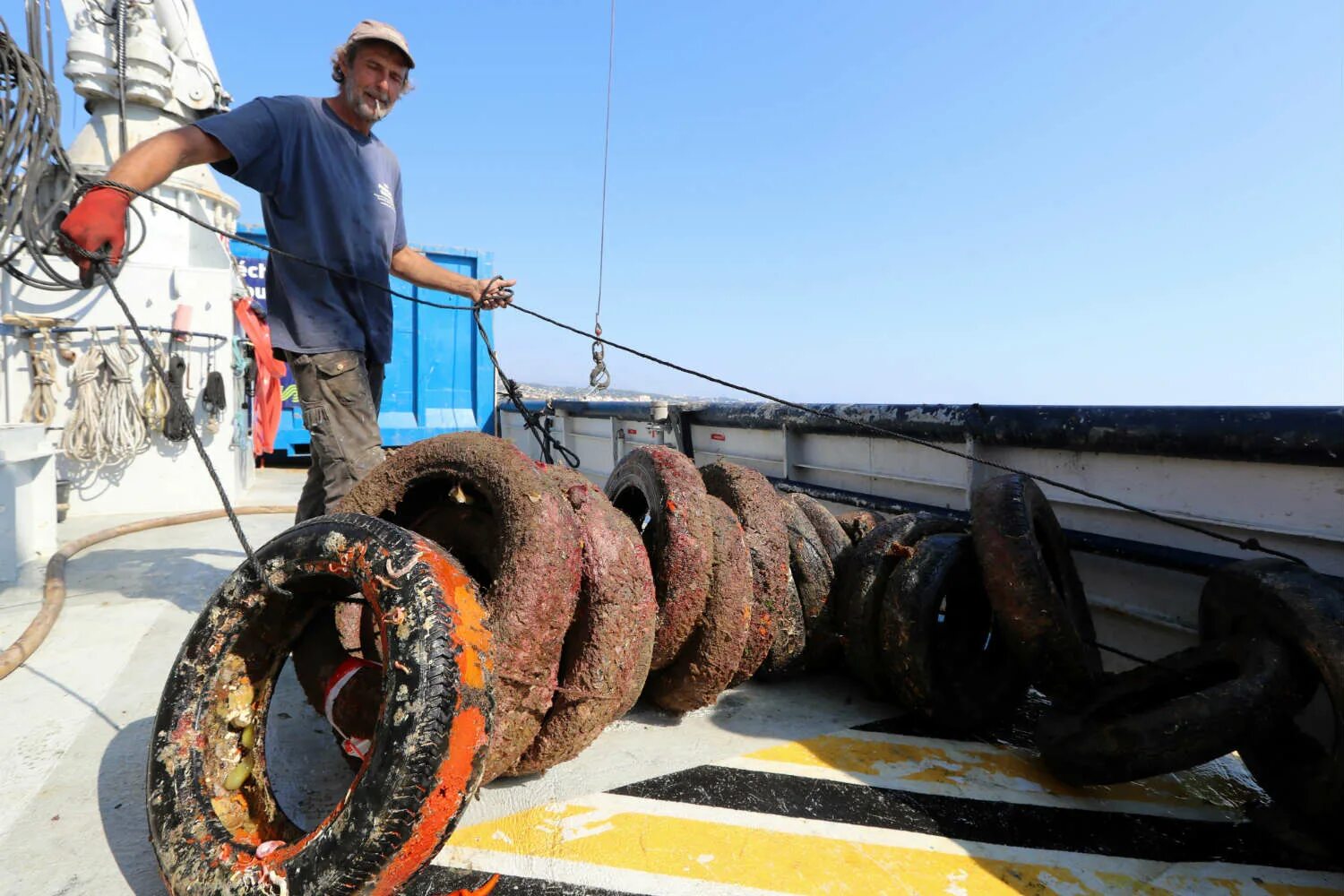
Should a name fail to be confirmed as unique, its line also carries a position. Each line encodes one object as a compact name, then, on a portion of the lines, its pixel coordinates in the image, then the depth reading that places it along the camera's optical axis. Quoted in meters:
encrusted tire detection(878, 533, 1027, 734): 2.26
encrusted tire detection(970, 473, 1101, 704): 2.03
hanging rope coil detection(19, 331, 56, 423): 4.93
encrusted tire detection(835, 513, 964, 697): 2.46
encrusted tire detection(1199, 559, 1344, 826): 1.64
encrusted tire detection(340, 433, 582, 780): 1.66
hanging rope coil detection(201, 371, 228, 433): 5.43
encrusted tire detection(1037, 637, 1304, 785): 1.73
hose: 2.49
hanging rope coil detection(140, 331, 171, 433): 5.10
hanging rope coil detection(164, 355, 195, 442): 5.12
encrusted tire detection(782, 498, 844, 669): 2.62
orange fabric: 5.89
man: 2.68
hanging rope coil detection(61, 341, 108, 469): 4.91
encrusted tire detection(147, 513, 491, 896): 1.27
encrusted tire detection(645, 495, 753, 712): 2.20
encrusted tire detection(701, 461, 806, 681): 2.44
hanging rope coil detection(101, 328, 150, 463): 4.98
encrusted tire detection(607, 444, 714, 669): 2.16
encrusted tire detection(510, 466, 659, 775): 1.79
